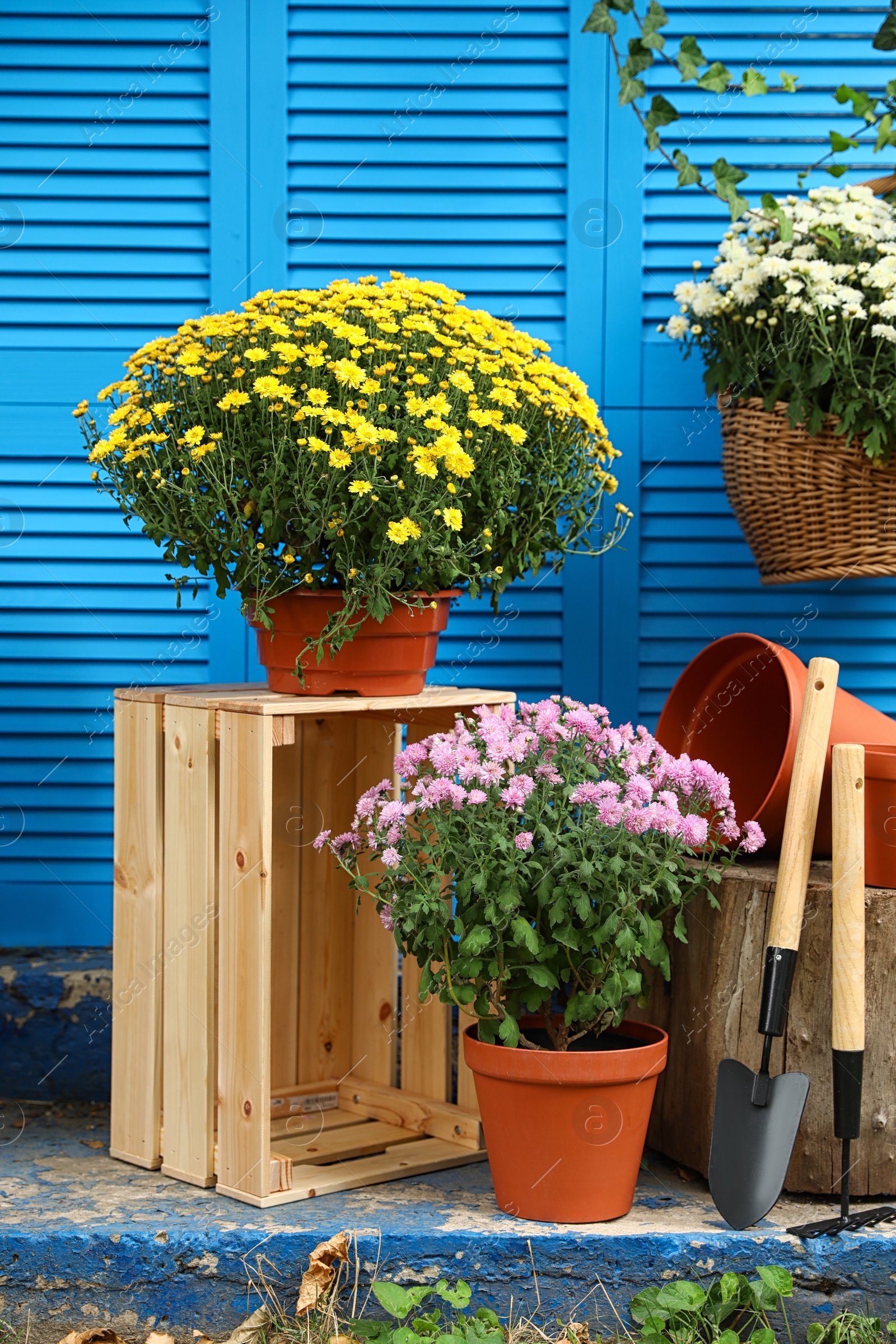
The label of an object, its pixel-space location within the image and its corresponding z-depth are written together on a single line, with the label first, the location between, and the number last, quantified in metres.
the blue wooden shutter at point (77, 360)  2.89
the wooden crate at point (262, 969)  2.14
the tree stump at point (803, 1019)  2.16
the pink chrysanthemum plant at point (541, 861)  1.98
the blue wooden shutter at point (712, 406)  2.90
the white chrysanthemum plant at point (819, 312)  2.35
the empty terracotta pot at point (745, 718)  2.40
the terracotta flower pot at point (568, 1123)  2.00
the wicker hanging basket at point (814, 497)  2.43
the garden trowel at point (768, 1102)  2.04
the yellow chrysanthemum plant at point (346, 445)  2.04
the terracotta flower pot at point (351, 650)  2.18
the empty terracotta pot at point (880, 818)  2.18
